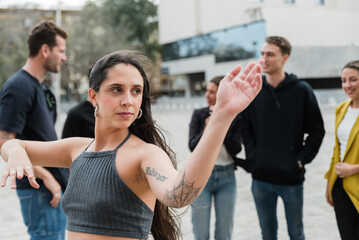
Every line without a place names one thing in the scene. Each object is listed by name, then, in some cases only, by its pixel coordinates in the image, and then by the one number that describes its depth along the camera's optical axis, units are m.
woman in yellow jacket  3.85
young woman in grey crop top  1.69
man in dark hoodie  4.35
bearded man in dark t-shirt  3.61
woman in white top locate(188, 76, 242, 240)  4.39
